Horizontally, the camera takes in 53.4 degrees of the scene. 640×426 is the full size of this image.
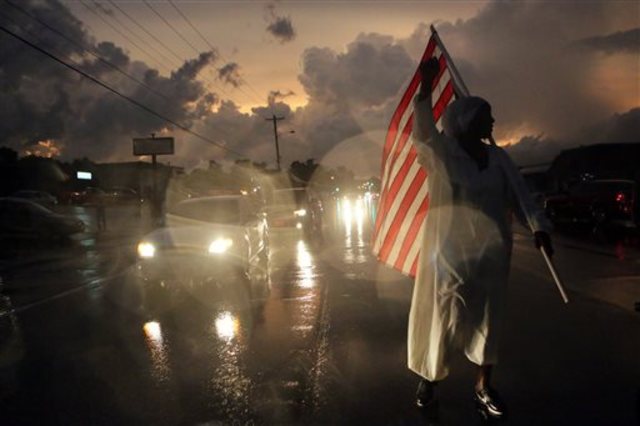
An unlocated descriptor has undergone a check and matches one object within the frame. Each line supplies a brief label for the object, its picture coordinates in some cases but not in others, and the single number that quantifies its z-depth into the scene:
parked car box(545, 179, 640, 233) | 17.56
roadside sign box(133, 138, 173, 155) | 42.04
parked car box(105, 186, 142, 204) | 55.38
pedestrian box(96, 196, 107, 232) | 27.52
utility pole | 71.31
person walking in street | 4.10
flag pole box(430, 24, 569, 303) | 4.13
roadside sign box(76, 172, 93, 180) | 74.62
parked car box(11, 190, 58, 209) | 44.95
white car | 9.64
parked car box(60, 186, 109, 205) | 54.69
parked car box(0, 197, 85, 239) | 22.11
